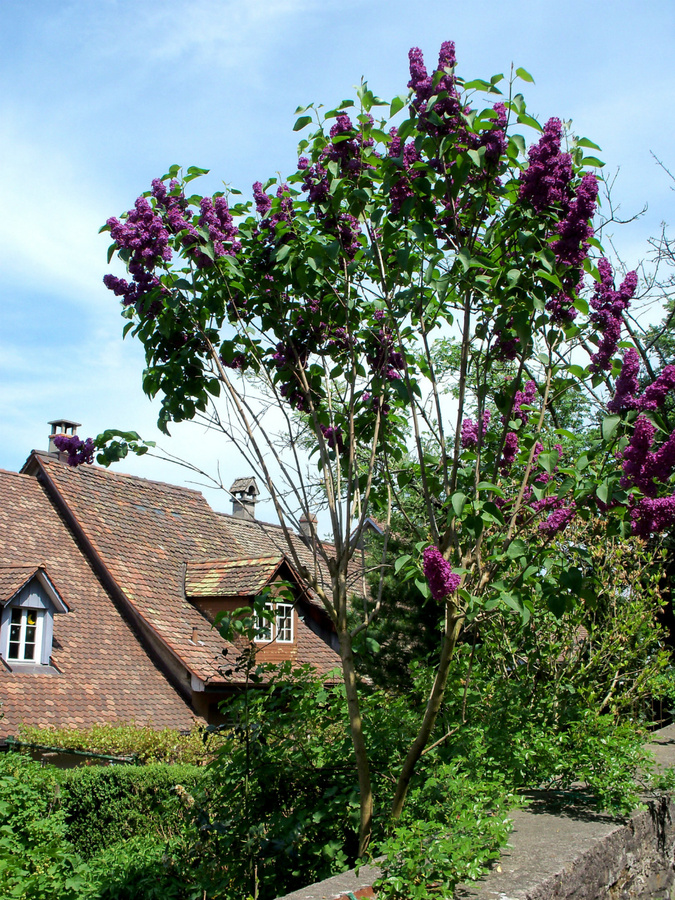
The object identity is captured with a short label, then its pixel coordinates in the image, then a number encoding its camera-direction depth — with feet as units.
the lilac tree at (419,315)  8.95
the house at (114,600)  43.91
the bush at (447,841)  7.82
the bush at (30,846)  11.42
